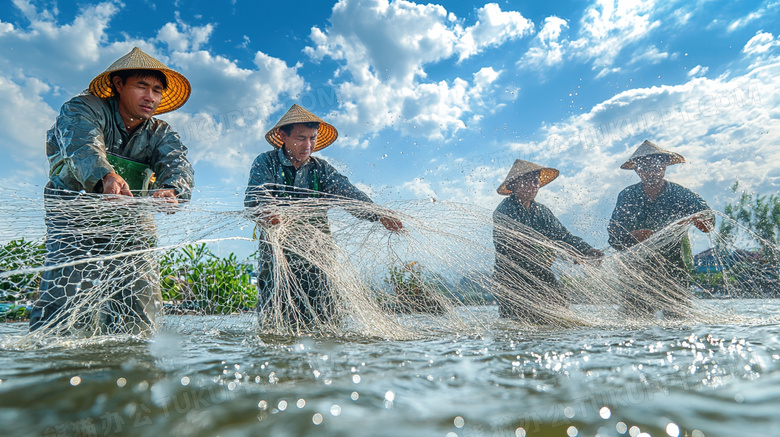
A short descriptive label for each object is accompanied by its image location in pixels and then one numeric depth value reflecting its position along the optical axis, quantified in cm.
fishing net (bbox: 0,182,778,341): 265
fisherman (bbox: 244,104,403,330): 306
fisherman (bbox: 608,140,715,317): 495
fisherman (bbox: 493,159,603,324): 364
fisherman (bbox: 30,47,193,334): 253
